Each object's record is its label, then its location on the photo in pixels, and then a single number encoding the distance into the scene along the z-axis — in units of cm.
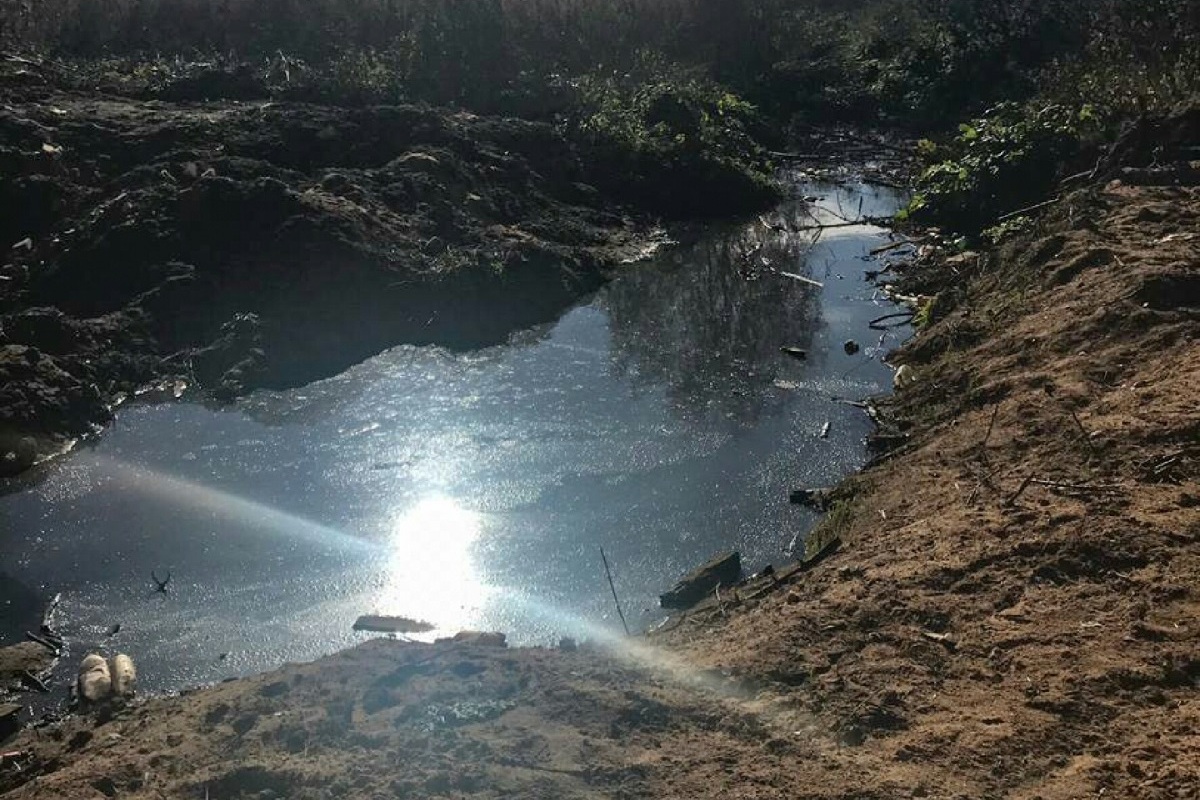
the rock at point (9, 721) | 543
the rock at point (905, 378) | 864
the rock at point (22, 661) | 584
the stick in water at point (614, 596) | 622
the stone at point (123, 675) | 566
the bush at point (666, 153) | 1498
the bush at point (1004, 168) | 1187
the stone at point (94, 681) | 561
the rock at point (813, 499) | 729
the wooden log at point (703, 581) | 632
